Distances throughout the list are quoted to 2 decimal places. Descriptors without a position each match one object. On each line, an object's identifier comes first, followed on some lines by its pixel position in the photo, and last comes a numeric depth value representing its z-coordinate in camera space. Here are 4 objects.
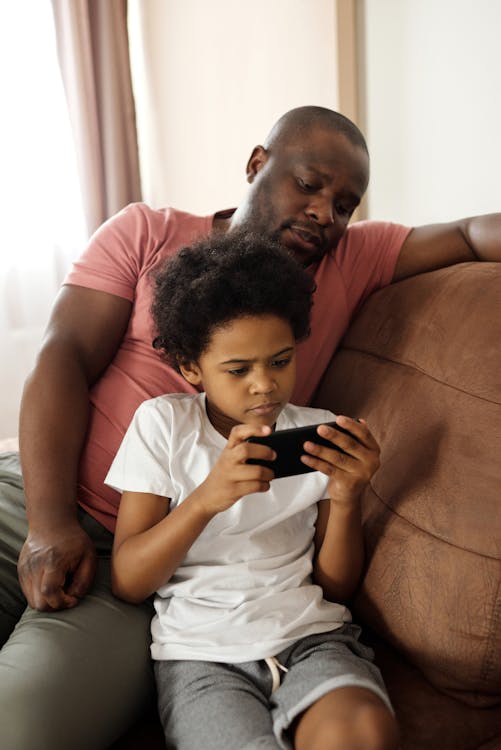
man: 1.15
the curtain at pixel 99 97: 3.11
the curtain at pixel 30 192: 3.03
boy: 0.98
